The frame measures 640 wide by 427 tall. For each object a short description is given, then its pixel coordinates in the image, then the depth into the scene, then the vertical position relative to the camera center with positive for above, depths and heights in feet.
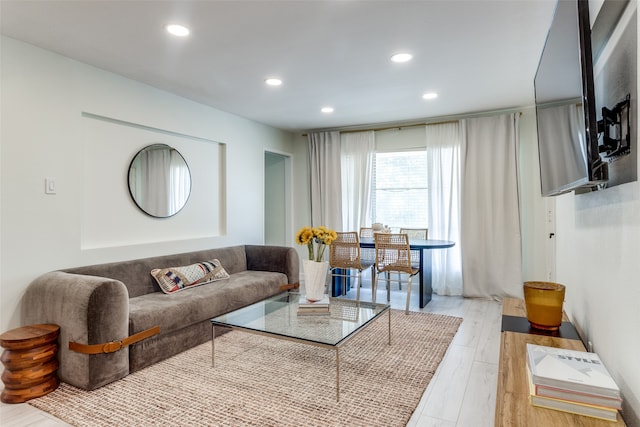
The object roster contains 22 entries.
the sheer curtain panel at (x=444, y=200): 15.92 +0.97
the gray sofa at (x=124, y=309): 7.54 -2.05
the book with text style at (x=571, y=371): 3.45 -1.58
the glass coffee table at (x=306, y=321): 7.49 -2.32
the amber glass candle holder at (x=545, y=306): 5.70 -1.36
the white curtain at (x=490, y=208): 14.75 +0.55
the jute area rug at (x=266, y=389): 6.58 -3.47
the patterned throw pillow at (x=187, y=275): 10.83 -1.61
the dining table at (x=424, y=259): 13.51 -1.48
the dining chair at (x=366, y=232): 17.21 -0.43
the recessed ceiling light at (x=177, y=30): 7.91 +4.36
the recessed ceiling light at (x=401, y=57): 9.45 +4.42
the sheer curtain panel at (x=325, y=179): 18.43 +2.29
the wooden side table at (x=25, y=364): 7.14 -2.77
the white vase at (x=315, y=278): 9.53 -1.45
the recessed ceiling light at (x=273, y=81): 11.21 +4.51
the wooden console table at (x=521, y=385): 3.41 -1.86
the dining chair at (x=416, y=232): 16.02 -0.43
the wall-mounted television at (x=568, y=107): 3.61 +1.44
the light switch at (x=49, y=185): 9.01 +1.03
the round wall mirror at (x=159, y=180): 11.54 +1.53
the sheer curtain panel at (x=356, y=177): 17.83 +2.31
